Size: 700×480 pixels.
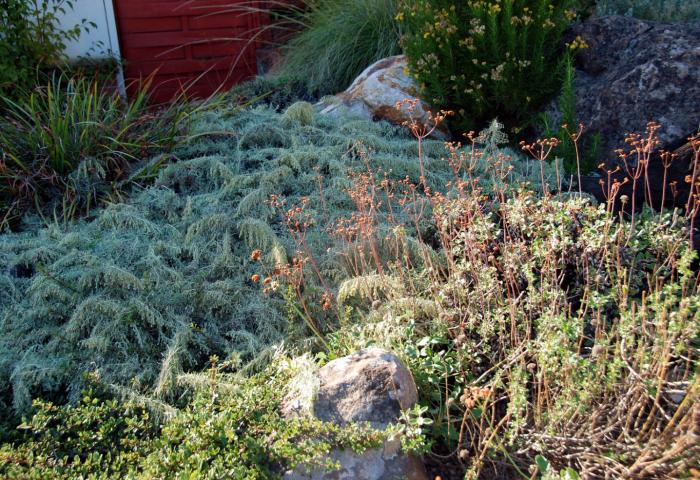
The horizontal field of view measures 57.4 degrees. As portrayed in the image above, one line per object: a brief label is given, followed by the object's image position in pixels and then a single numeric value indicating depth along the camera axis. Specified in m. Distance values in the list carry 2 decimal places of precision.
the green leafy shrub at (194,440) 1.99
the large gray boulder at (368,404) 2.03
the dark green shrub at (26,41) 5.75
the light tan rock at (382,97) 4.95
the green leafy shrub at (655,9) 5.56
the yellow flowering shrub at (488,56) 4.50
